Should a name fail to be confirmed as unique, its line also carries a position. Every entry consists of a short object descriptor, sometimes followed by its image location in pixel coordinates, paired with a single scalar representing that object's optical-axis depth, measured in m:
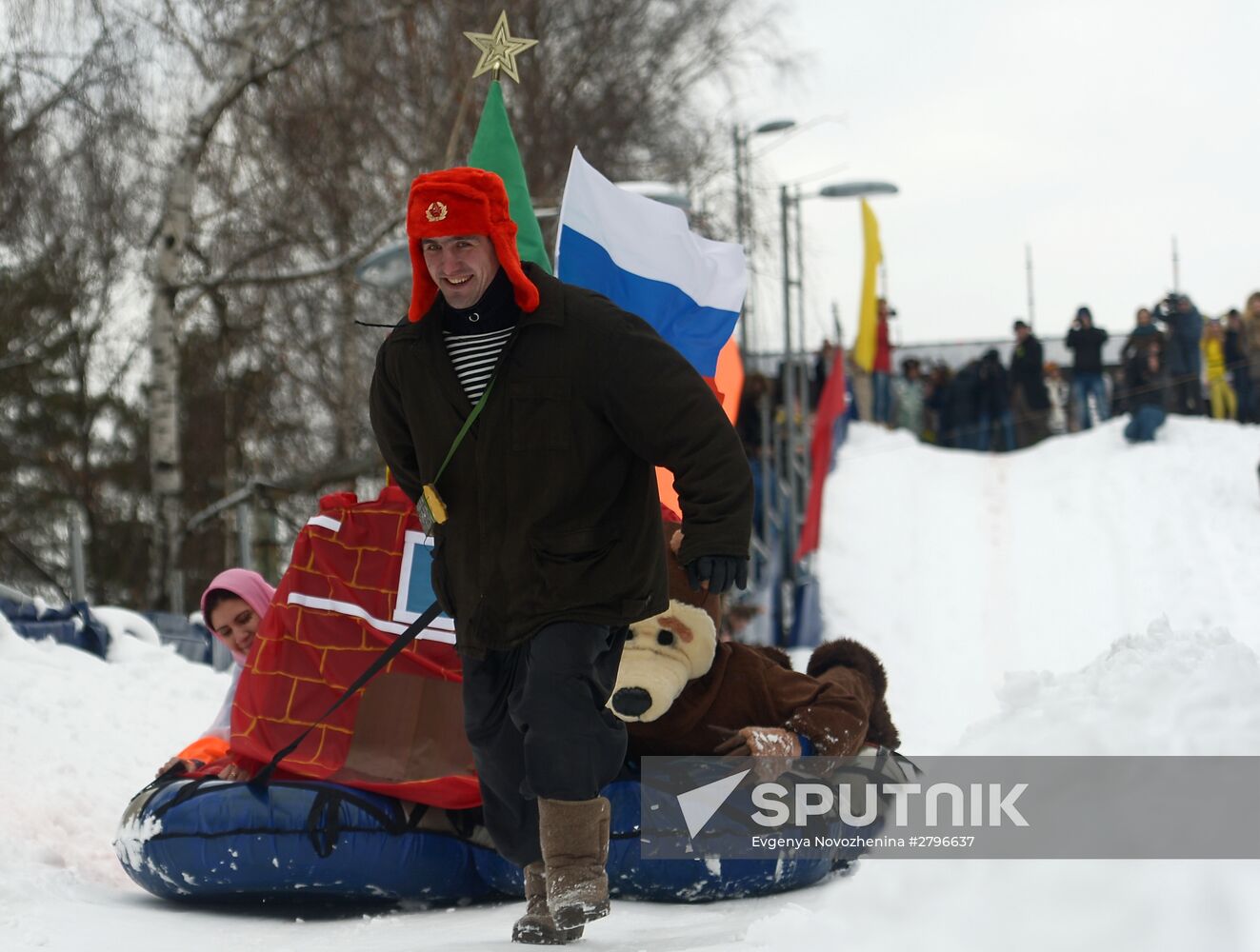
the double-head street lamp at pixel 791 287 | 35.09
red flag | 32.62
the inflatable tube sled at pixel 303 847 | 9.47
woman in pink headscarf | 11.37
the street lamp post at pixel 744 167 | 37.00
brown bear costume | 9.56
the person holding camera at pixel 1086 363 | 37.12
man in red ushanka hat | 7.29
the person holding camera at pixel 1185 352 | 37.09
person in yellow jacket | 37.41
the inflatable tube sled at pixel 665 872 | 9.41
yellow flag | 34.94
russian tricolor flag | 12.80
